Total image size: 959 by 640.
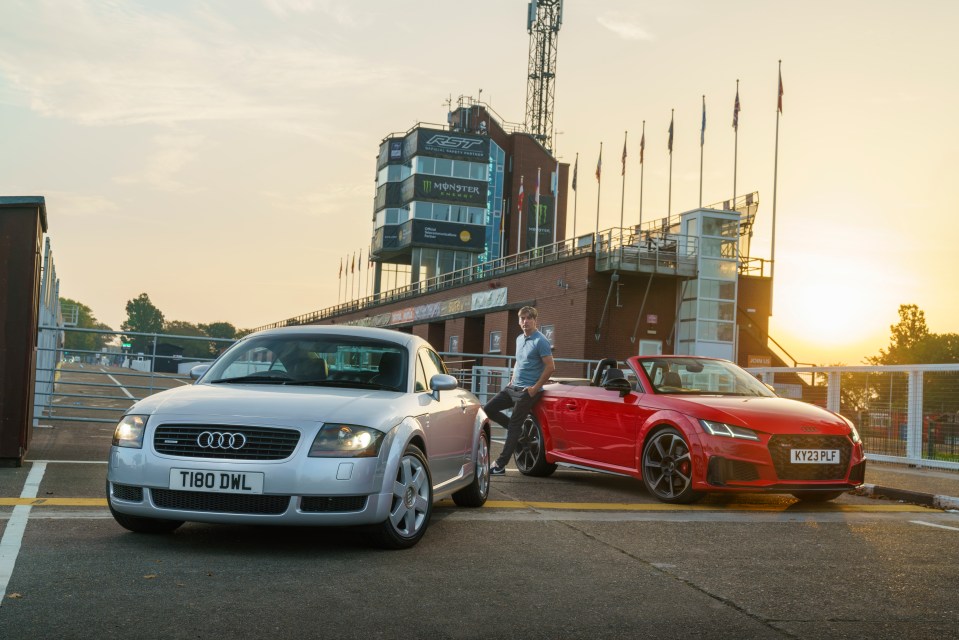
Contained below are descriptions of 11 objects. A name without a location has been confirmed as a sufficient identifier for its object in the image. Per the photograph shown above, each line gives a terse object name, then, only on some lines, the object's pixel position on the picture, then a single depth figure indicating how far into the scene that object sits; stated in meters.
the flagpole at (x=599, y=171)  51.76
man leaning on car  11.04
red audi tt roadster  8.78
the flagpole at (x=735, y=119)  43.04
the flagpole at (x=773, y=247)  41.34
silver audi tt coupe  5.92
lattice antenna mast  79.12
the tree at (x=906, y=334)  99.56
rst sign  70.94
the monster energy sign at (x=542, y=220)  80.69
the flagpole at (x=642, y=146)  48.69
